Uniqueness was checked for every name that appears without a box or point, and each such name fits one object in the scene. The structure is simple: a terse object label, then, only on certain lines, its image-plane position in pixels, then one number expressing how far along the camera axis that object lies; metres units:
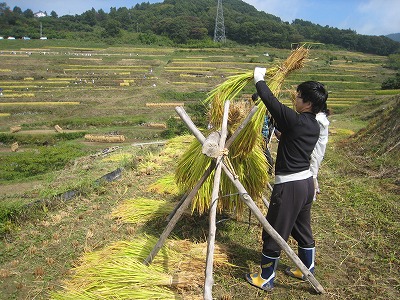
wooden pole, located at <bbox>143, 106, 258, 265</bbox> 2.97
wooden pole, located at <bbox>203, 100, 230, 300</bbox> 2.57
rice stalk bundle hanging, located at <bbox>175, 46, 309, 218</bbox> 3.19
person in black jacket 2.69
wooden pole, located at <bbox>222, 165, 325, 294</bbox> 2.82
